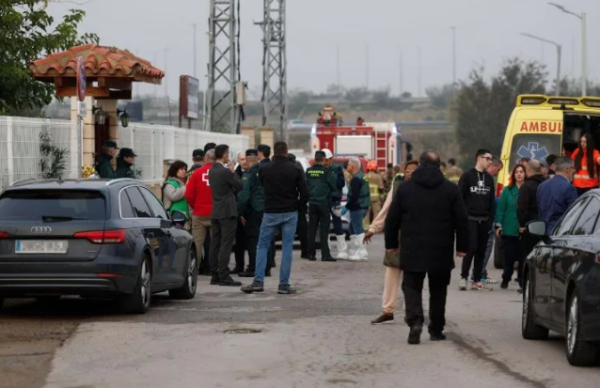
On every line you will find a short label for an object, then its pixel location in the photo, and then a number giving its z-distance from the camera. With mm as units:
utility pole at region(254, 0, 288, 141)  54594
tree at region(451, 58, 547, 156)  86000
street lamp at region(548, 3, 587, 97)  55750
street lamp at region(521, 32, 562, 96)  63594
